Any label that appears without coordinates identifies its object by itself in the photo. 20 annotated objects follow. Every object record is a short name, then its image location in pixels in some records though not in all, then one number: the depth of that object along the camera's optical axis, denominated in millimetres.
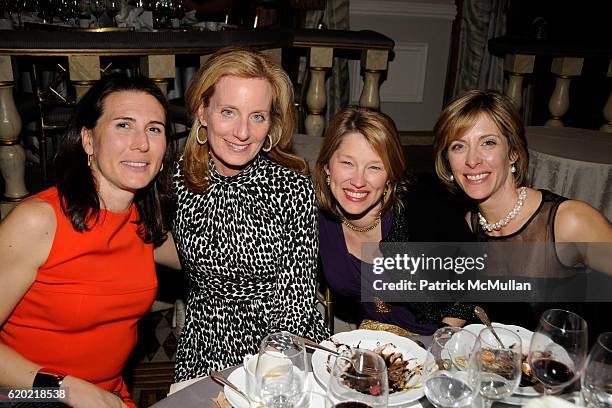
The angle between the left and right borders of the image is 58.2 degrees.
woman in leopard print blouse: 1882
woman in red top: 1533
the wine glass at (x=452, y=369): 1062
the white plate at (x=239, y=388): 1170
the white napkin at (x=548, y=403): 996
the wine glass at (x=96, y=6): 3928
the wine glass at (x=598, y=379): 1083
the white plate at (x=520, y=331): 1369
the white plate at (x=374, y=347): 1184
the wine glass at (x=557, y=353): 1158
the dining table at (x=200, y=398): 1188
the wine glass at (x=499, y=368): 1110
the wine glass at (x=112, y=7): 3908
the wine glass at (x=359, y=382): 1012
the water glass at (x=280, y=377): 1056
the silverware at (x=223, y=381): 1188
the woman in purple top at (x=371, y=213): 2021
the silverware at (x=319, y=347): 1313
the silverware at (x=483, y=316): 1416
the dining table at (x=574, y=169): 3137
